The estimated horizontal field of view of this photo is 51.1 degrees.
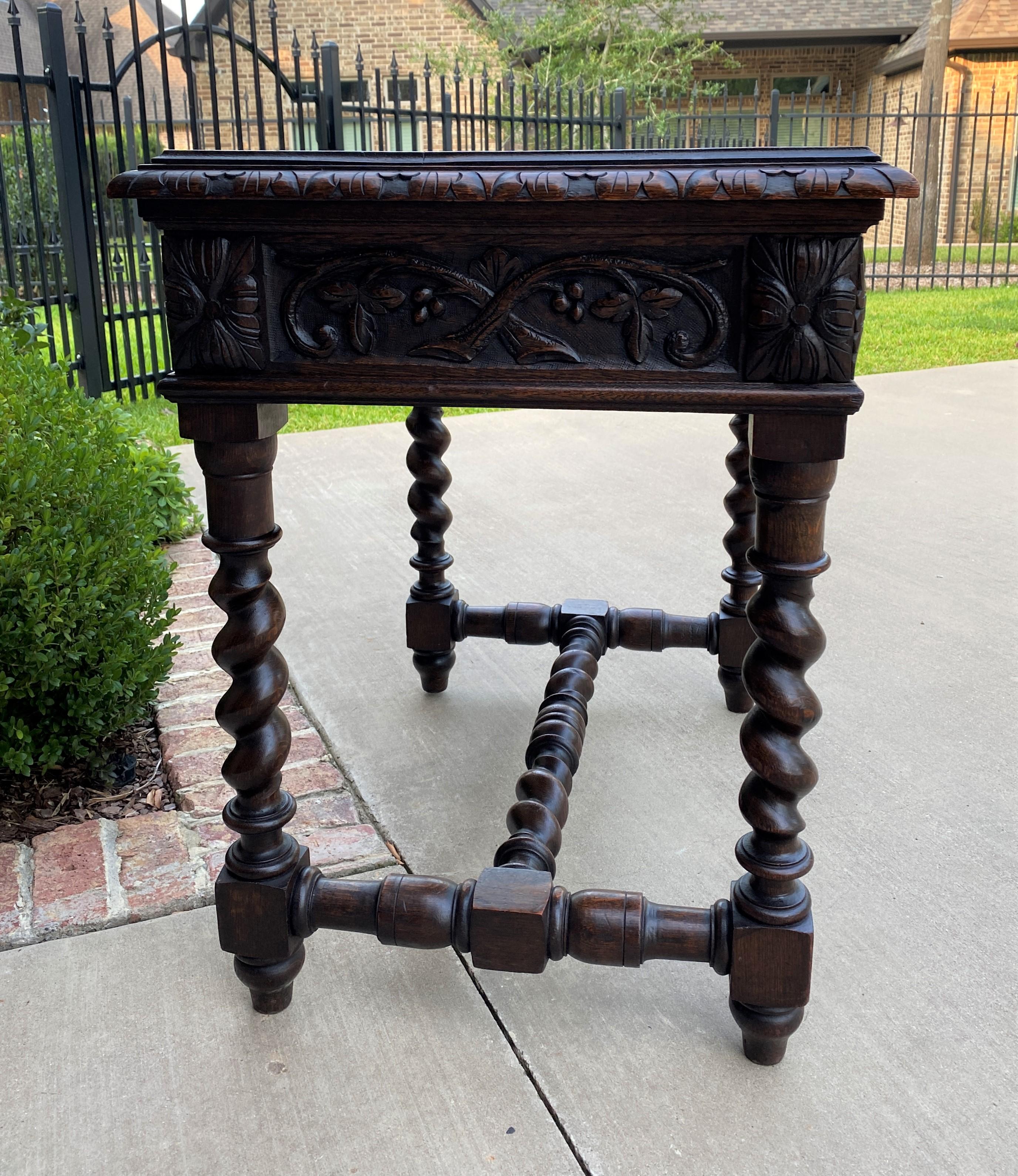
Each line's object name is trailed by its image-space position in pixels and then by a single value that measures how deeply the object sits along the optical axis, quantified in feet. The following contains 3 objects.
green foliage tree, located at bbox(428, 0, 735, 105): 52.60
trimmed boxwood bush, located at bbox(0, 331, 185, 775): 6.30
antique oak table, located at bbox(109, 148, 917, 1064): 3.90
